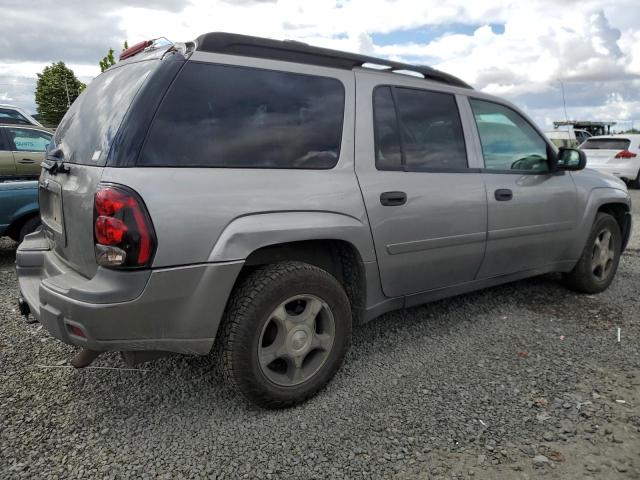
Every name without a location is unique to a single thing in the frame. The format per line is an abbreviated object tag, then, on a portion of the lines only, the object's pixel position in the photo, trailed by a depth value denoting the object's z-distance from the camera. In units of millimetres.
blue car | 5629
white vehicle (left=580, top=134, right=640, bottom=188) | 14266
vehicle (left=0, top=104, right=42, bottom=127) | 10903
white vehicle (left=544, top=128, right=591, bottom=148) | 18700
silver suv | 2264
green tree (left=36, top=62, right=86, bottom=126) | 56719
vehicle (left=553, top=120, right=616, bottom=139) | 24495
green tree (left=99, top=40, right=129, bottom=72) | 45312
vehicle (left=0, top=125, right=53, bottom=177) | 7059
